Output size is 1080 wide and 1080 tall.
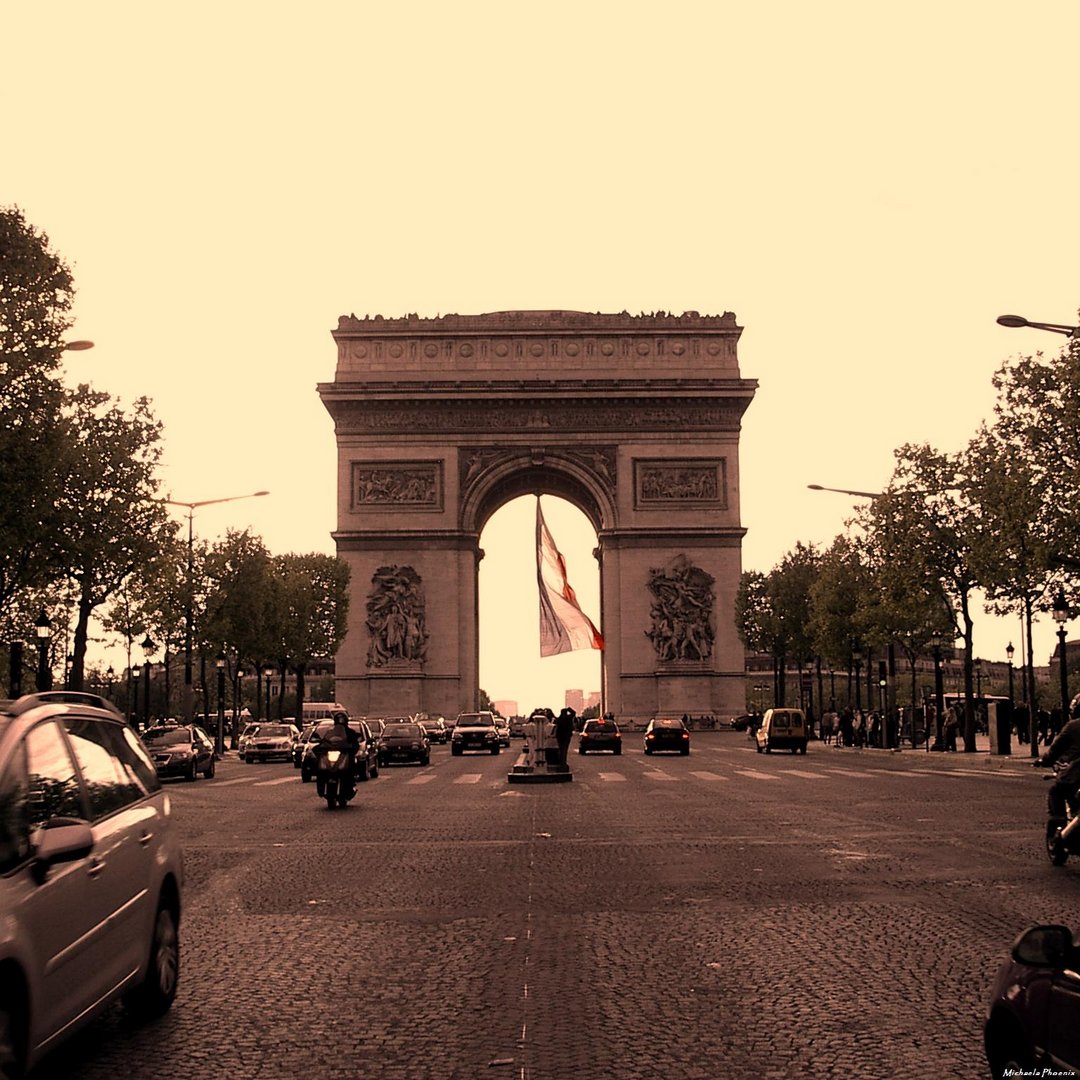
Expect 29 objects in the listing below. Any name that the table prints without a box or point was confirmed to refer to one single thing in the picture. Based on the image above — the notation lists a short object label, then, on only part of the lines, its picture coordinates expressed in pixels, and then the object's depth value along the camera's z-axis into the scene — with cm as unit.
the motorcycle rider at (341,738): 2566
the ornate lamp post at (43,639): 4125
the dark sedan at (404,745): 4541
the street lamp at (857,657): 6950
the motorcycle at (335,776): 2531
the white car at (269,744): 5438
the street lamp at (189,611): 5740
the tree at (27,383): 3297
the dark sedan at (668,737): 5191
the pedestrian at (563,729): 3381
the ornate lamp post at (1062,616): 3950
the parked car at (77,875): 594
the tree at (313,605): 7975
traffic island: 3316
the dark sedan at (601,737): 5516
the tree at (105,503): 4188
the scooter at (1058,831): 1499
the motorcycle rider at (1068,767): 1545
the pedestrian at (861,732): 6162
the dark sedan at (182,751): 3738
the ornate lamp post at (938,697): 5391
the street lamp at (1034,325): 3000
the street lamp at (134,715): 6686
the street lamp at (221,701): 6003
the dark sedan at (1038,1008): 455
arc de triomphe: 8006
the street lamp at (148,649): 5706
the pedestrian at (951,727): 5284
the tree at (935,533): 4884
